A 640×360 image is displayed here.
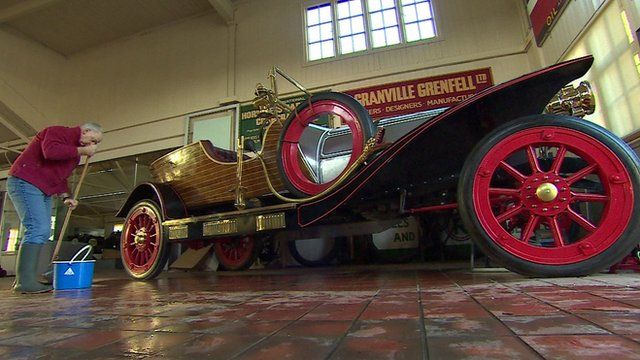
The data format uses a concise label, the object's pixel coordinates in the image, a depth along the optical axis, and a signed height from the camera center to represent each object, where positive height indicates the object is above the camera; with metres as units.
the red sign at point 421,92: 5.50 +2.49
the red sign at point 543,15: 4.06 +2.80
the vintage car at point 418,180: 1.51 +0.41
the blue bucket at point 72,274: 2.40 -0.08
